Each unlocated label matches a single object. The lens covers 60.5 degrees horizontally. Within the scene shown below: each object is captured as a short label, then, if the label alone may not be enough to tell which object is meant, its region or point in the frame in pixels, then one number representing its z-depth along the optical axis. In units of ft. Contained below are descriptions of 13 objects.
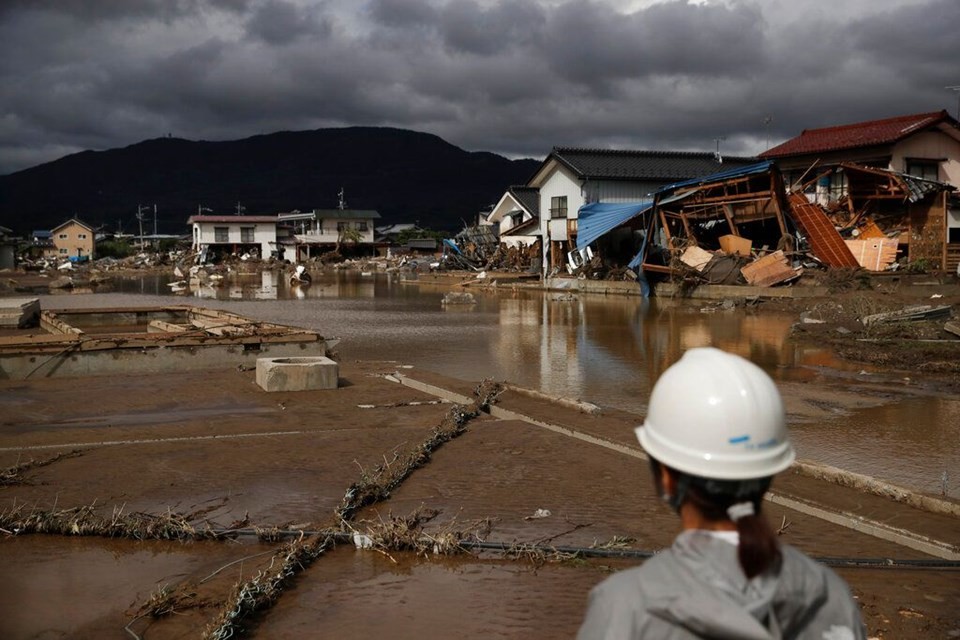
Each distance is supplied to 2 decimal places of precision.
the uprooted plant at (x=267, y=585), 11.89
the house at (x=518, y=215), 147.43
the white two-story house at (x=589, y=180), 120.78
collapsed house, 81.51
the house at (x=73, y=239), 252.21
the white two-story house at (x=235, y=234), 228.84
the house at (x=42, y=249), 243.40
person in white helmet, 4.80
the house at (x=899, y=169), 83.41
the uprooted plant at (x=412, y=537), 15.28
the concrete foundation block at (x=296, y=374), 32.01
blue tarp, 102.94
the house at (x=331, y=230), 232.94
